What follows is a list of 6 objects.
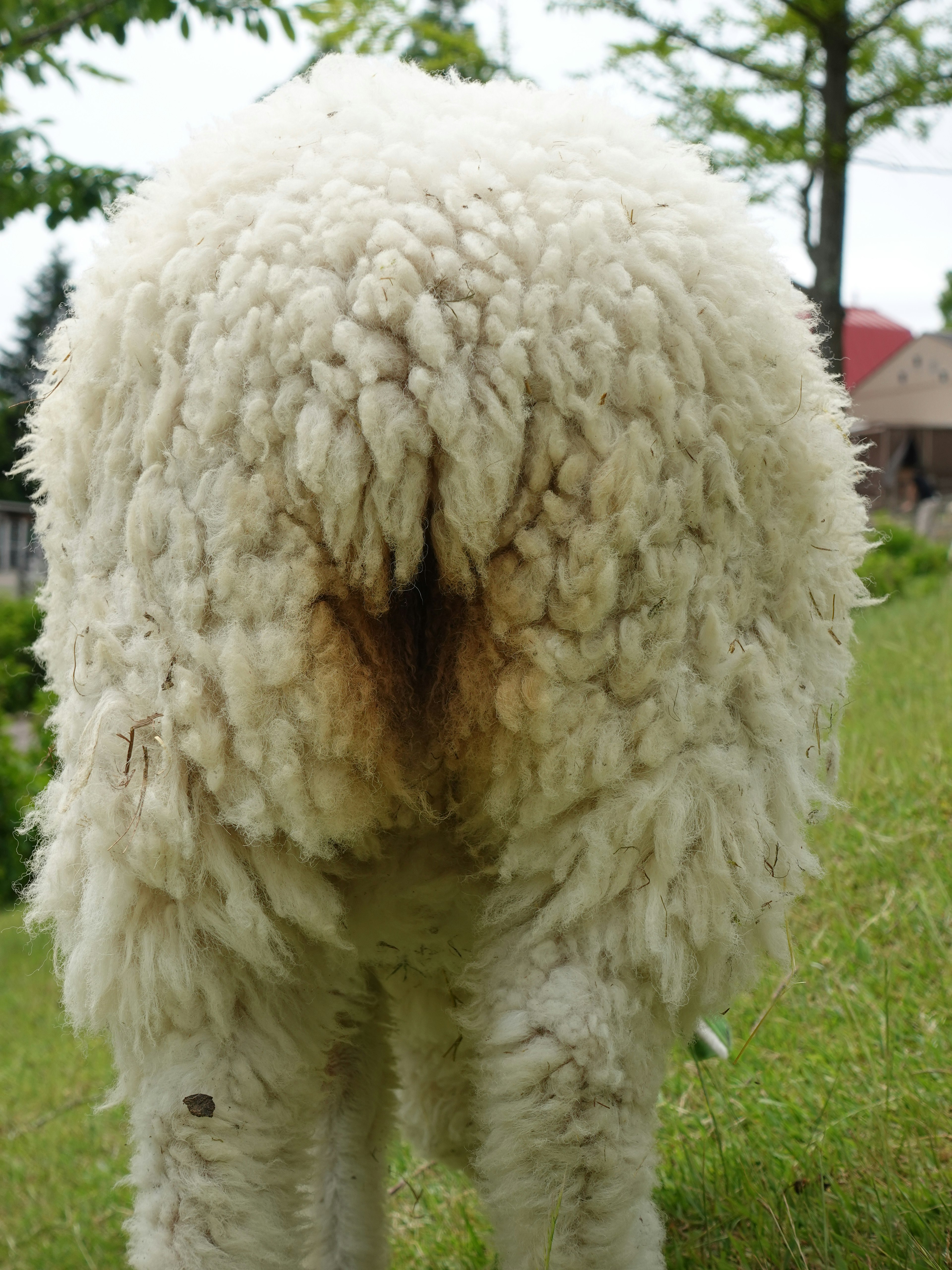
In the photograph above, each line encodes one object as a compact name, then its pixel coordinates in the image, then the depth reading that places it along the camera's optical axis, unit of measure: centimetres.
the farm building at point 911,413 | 2409
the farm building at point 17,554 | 1769
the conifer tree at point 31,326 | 3136
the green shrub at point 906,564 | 1040
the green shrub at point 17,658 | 1009
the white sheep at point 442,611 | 138
